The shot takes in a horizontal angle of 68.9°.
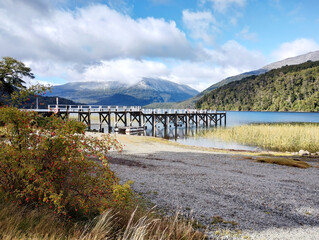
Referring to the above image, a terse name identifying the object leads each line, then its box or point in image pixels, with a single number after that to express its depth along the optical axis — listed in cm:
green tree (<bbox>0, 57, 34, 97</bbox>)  4681
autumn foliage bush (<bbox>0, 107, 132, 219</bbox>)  512
